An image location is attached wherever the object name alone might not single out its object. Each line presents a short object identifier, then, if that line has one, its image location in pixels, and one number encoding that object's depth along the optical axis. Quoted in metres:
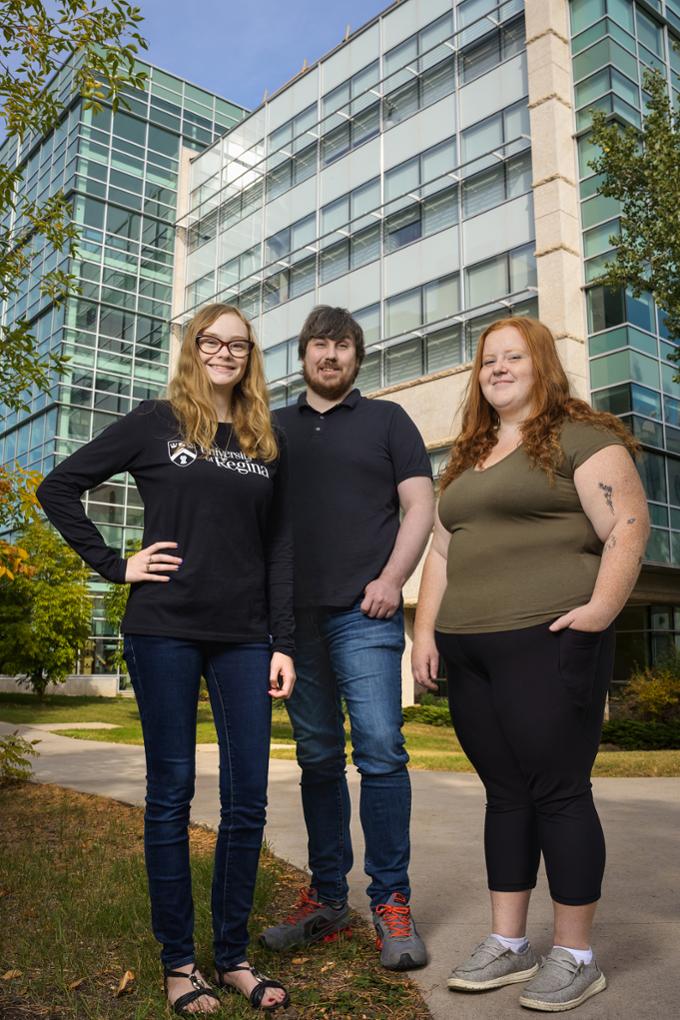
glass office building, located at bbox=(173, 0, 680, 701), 19.80
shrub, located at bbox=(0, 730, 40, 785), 6.81
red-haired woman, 2.59
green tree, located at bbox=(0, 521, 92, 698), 25.27
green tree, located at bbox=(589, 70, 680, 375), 13.56
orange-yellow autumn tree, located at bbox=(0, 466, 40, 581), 5.45
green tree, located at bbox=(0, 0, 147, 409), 5.21
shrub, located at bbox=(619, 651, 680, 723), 15.67
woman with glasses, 2.62
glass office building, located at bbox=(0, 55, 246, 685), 34.28
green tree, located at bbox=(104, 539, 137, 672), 22.52
